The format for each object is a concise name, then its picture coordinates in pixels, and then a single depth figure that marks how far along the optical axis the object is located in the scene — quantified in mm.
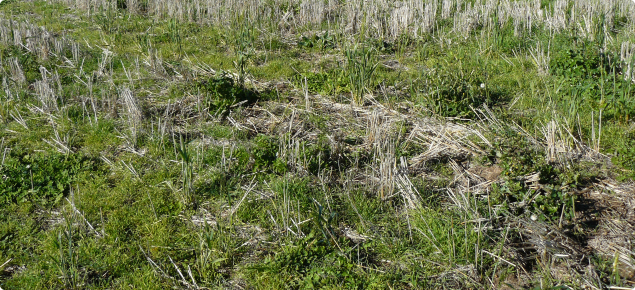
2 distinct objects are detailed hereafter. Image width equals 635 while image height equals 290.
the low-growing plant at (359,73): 6357
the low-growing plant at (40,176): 4844
